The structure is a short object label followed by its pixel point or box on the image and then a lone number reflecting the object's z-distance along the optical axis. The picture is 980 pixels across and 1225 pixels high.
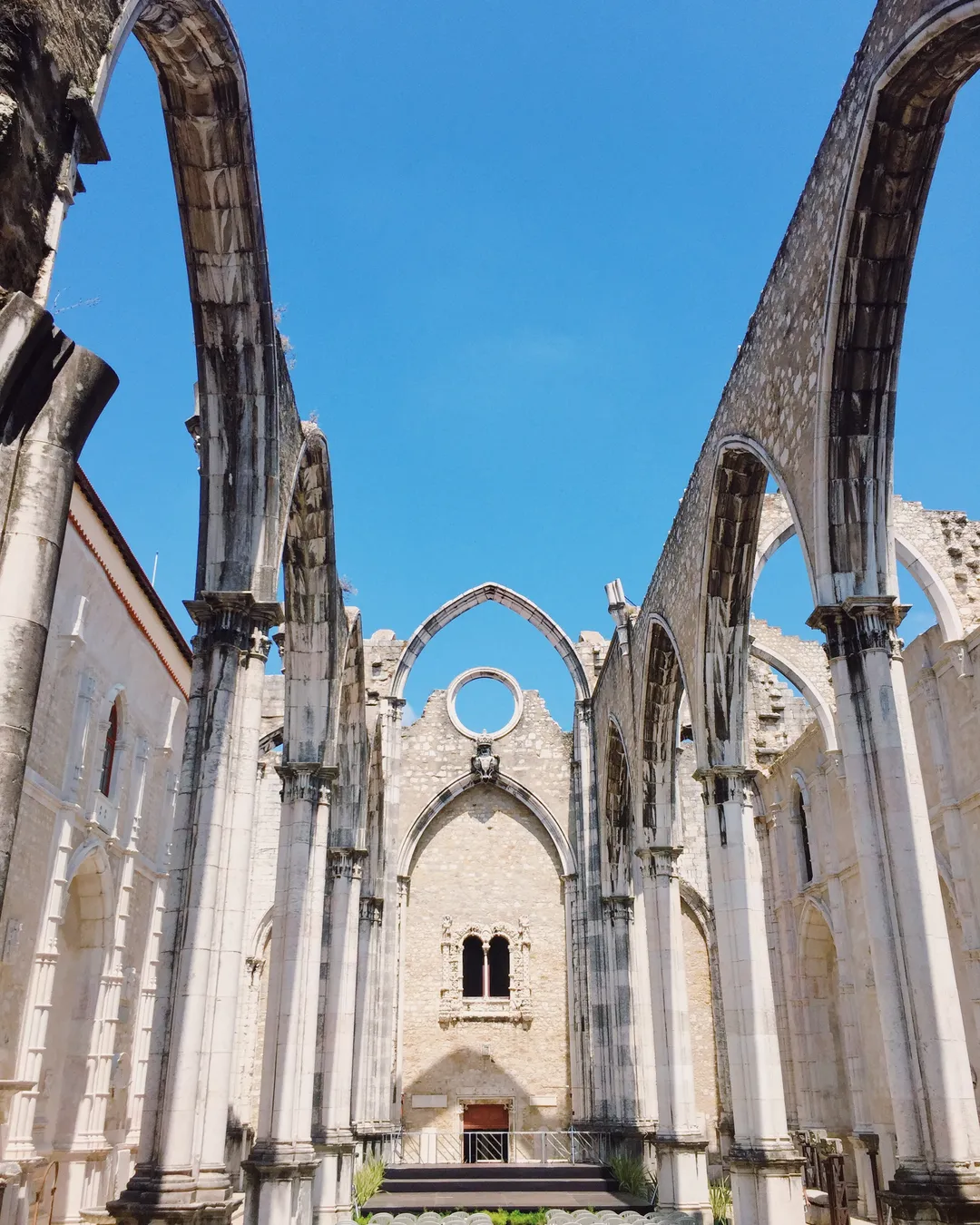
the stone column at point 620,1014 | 16.67
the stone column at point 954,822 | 12.64
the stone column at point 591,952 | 17.72
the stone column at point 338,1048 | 12.73
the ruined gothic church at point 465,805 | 6.54
